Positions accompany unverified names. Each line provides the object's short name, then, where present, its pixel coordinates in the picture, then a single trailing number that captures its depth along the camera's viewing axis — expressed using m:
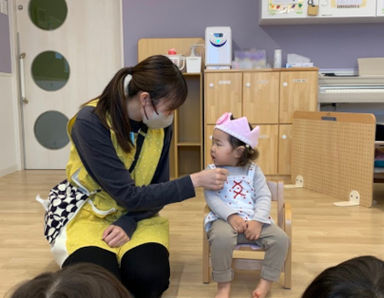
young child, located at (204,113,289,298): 1.47
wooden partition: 2.70
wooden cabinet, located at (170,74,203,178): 3.89
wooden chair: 1.54
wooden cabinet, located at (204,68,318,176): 3.41
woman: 1.38
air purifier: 3.42
